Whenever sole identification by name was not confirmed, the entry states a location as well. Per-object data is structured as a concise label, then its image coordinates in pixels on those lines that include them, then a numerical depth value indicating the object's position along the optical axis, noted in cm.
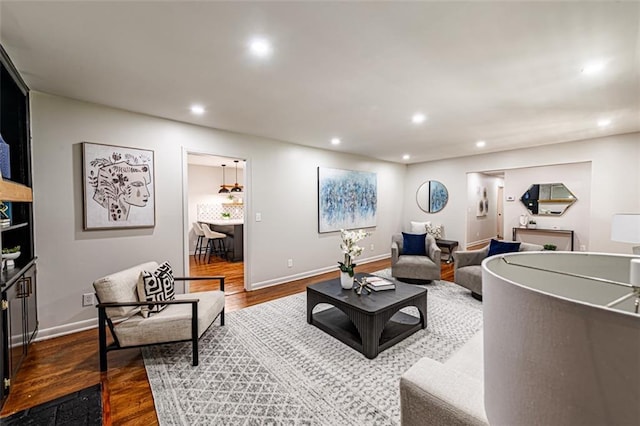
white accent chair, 223
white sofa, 108
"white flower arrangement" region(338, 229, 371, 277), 299
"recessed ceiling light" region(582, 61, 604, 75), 220
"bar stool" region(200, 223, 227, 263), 643
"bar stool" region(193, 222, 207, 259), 684
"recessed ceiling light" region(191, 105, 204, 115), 310
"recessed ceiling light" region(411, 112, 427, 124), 339
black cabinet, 193
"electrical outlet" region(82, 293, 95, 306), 300
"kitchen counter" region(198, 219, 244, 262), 630
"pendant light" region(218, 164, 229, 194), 753
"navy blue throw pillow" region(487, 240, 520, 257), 375
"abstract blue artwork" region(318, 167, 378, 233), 535
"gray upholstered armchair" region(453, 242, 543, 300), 375
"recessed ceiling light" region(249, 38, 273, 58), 191
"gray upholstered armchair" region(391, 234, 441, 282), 434
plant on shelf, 237
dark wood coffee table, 244
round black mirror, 656
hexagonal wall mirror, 588
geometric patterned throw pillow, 242
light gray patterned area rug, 181
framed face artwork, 299
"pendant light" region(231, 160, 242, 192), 755
